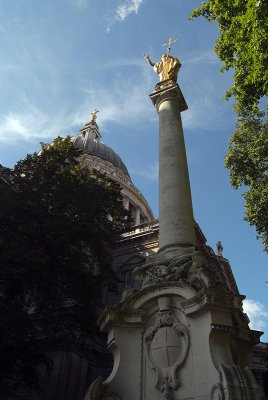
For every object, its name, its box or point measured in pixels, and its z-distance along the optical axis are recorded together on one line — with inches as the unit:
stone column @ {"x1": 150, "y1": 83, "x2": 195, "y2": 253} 348.5
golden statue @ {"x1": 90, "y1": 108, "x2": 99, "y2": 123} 2673.7
